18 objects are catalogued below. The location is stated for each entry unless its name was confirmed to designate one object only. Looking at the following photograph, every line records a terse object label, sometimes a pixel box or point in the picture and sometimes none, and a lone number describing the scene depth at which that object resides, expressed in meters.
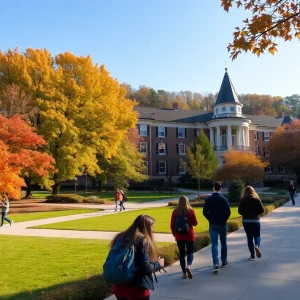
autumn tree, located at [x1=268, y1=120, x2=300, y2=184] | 56.31
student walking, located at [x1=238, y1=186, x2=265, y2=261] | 8.80
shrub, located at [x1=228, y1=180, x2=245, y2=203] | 28.04
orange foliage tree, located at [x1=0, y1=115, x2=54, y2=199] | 19.41
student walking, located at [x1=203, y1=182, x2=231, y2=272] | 7.99
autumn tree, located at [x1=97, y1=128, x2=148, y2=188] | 42.95
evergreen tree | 36.50
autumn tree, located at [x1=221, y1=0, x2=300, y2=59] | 6.82
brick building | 63.22
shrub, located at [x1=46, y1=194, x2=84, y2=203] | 33.59
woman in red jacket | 7.29
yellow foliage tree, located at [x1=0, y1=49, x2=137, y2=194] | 31.44
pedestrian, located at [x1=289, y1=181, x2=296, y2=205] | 26.27
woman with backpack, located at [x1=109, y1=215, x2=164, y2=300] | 4.05
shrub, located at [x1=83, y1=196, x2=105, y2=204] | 33.50
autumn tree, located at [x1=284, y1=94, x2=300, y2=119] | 108.26
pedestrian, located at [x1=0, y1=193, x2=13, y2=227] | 18.25
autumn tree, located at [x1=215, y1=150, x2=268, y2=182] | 38.84
